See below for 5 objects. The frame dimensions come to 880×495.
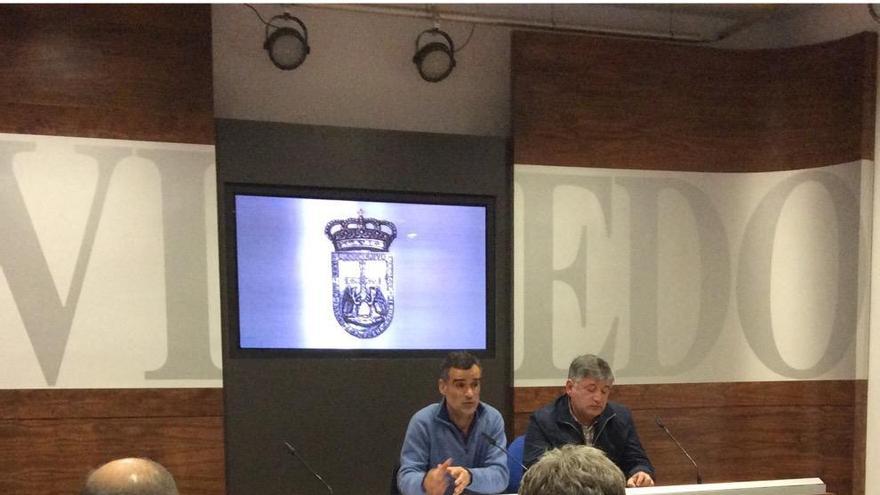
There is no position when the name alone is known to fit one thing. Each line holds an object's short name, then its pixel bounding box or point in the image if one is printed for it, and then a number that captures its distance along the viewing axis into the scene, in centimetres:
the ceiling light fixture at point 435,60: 360
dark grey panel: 332
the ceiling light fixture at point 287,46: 339
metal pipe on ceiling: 358
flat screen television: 337
